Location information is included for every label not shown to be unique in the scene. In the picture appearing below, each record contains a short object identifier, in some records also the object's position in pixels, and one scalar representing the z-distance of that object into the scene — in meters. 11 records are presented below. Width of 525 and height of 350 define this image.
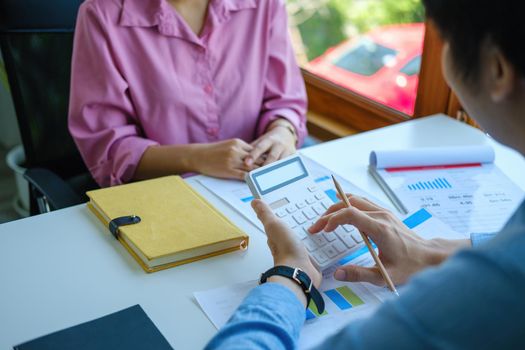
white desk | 0.90
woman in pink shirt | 1.39
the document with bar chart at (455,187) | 1.22
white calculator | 1.04
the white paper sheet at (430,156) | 1.38
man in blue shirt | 0.58
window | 1.85
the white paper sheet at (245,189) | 1.22
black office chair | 1.49
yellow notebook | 1.03
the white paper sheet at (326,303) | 0.89
